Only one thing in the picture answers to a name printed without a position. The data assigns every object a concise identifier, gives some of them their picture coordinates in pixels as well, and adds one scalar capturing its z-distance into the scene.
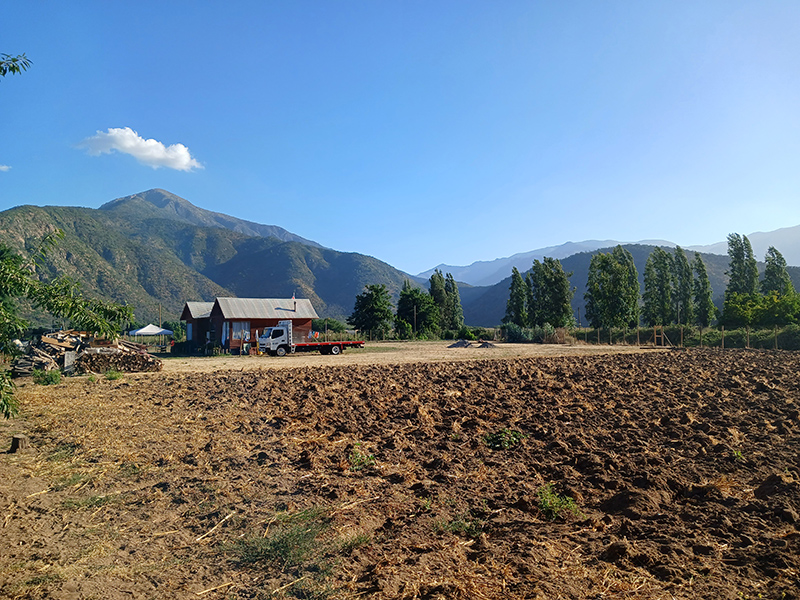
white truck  33.91
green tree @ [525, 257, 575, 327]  60.62
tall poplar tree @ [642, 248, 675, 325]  58.59
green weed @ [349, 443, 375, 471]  6.93
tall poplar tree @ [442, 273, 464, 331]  75.75
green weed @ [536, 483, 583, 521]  5.11
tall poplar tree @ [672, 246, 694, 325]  57.91
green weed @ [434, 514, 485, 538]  4.70
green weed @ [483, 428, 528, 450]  7.93
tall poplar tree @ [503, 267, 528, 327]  65.31
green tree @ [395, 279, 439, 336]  60.81
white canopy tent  42.61
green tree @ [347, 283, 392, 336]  53.59
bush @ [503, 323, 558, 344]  52.19
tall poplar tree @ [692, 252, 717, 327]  57.09
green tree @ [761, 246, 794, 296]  52.97
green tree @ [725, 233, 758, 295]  54.69
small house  37.72
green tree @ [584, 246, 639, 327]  53.22
